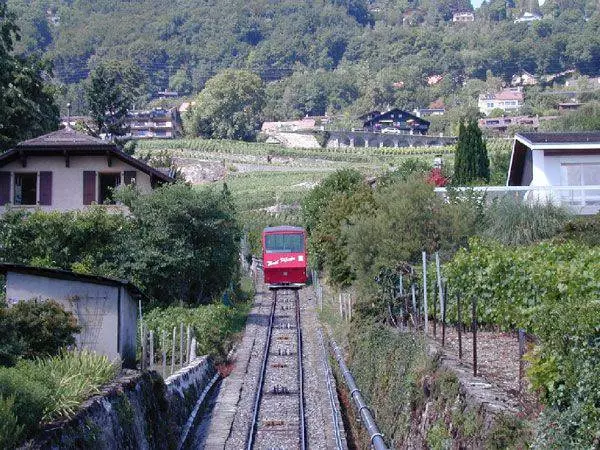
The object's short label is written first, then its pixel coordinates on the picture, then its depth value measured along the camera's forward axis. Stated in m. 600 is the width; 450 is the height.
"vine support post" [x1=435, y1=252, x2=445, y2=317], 23.36
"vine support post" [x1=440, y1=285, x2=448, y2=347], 21.14
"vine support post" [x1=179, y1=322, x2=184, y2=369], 28.27
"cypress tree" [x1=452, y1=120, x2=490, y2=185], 56.12
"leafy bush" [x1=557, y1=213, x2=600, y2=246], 29.92
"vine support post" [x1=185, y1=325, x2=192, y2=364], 29.77
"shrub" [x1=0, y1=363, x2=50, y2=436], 12.18
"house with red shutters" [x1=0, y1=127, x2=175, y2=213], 44.06
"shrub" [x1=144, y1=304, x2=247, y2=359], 31.72
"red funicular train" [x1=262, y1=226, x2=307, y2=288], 54.38
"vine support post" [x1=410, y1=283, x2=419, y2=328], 26.48
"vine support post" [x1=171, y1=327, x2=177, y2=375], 26.47
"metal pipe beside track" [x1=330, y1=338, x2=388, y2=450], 16.79
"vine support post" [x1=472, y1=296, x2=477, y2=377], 16.41
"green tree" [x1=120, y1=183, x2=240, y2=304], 37.62
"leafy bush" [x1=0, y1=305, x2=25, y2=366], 16.92
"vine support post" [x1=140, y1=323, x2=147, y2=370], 22.03
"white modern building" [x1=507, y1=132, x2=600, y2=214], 39.62
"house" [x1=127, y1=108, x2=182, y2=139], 172.62
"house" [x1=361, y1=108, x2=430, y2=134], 170.38
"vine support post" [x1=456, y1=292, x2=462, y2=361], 18.72
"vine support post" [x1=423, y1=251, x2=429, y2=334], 23.92
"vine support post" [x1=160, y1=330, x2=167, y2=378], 28.24
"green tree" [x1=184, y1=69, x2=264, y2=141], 149.62
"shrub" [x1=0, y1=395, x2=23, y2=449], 11.23
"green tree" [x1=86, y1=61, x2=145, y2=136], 76.94
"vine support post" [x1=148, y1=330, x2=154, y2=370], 25.87
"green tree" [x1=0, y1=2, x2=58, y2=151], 42.16
